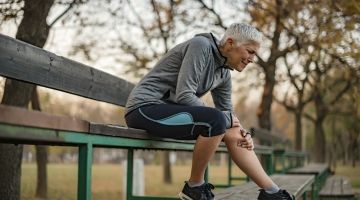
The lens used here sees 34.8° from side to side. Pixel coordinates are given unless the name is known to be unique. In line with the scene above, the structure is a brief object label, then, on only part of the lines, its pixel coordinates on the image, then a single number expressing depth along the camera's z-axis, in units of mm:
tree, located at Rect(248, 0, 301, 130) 11591
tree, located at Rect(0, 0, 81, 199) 6285
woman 3113
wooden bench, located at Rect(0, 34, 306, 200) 1798
